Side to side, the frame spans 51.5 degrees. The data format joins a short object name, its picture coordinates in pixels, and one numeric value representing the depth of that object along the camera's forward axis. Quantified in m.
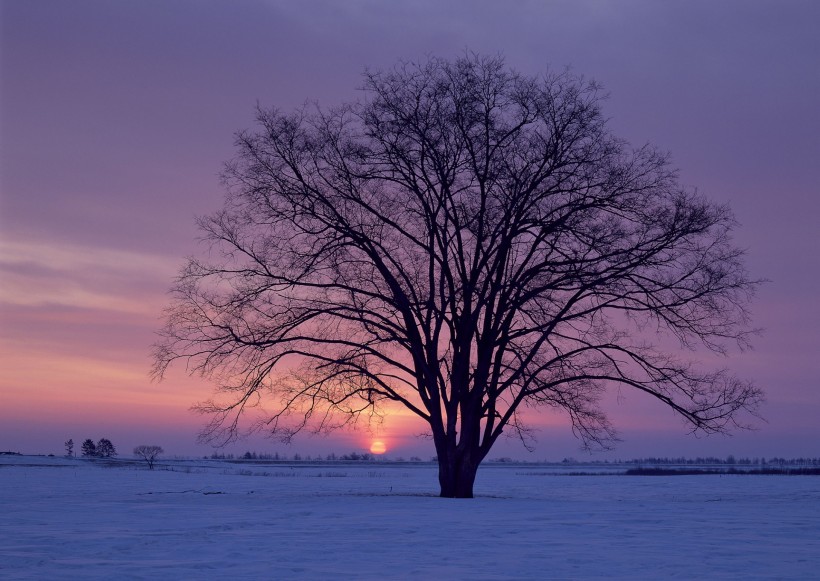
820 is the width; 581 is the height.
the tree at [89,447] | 132.50
